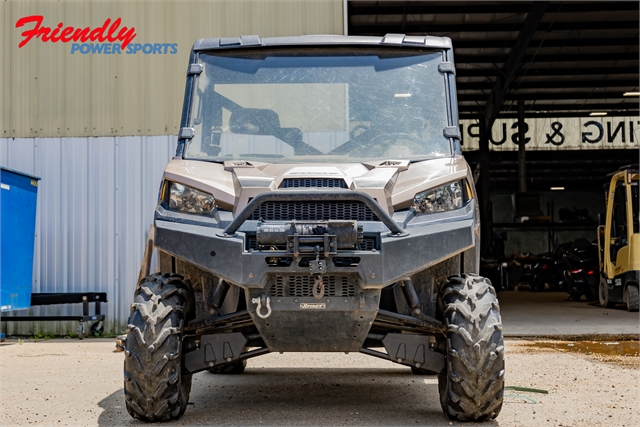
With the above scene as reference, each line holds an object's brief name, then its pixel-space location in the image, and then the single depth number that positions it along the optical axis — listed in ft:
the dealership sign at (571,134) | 113.60
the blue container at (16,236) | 36.86
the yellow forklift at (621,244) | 56.24
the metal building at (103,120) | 41.73
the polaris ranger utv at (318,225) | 17.02
